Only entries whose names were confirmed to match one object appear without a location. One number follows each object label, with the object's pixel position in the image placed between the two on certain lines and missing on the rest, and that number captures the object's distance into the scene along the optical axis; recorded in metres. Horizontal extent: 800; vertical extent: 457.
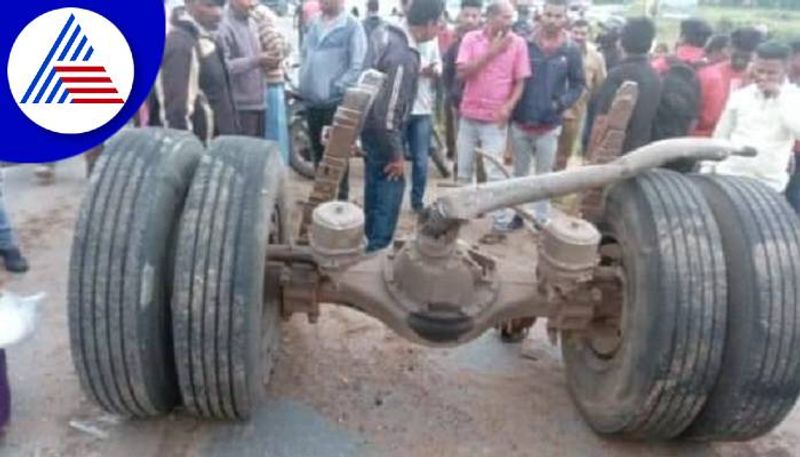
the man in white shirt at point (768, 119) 4.92
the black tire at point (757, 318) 3.13
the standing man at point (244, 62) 5.86
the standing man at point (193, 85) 4.77
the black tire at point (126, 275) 3.09
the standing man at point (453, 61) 7.08
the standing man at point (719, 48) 6.86
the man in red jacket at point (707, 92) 6.01
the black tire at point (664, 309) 3.17
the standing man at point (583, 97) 7.79
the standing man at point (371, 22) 6.04
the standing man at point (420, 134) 6.82
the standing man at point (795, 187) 6.34
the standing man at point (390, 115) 5.20
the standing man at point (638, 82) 5.59
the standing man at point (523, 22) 7.49
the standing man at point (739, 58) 6.32
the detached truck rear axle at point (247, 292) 3.09
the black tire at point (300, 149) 8.21
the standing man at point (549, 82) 6.20
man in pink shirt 6.18
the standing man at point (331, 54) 6.00
